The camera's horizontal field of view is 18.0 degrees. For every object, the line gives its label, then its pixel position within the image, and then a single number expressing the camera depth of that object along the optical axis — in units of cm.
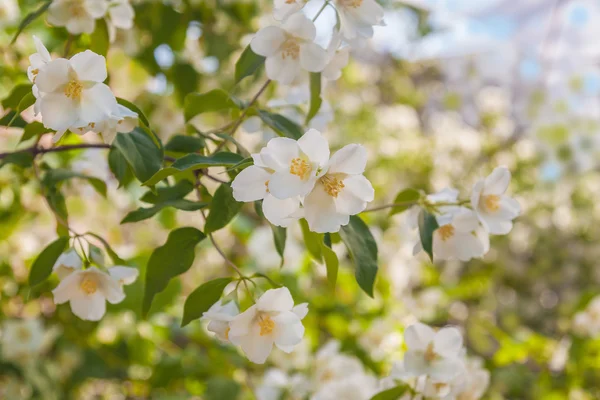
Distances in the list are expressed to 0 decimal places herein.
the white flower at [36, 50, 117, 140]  77
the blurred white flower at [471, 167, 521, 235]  83
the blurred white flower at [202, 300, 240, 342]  79
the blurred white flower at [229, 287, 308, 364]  79
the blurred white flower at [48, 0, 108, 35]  86
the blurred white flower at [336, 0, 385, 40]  82
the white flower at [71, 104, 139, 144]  78
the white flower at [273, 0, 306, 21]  81
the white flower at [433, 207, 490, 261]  84
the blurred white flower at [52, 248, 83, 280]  82
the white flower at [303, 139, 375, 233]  77
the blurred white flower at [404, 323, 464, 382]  85
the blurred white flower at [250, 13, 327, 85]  81
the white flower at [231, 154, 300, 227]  77
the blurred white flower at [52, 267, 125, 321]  82
